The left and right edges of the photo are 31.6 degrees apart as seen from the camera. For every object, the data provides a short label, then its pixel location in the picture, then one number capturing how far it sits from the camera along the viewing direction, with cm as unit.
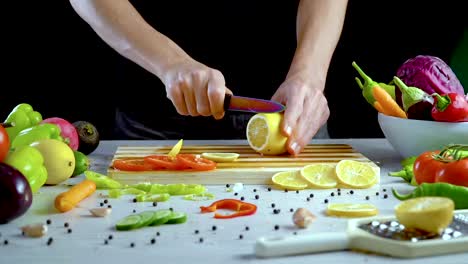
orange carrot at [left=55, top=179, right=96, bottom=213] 164
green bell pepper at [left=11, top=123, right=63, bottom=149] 197
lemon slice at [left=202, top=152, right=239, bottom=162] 207
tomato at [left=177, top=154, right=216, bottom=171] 194
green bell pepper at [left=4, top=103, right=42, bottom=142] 215
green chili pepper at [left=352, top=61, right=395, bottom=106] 233
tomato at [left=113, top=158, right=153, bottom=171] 195
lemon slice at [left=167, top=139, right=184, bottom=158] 214
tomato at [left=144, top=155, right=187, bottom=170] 196
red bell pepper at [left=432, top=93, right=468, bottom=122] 203
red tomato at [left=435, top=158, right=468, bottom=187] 171
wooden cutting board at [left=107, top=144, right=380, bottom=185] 193
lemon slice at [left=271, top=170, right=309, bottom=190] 185
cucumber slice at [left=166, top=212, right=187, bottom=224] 154
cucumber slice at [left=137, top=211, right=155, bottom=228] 151
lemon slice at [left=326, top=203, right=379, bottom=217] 159
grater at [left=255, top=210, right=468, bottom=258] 132
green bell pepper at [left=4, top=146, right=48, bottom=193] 167
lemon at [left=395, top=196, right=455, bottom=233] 133
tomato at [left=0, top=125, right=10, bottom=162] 169
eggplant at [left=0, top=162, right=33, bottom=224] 148
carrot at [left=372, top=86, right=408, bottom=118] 220
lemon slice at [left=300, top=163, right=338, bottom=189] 186
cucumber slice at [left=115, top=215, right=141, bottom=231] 149
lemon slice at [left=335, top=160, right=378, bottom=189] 187
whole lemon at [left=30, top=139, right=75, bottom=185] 185
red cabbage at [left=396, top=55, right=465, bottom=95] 227
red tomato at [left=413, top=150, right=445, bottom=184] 177
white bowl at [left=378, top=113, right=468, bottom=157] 205
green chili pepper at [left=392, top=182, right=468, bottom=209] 159
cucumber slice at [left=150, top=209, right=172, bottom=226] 152
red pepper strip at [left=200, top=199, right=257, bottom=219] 161
